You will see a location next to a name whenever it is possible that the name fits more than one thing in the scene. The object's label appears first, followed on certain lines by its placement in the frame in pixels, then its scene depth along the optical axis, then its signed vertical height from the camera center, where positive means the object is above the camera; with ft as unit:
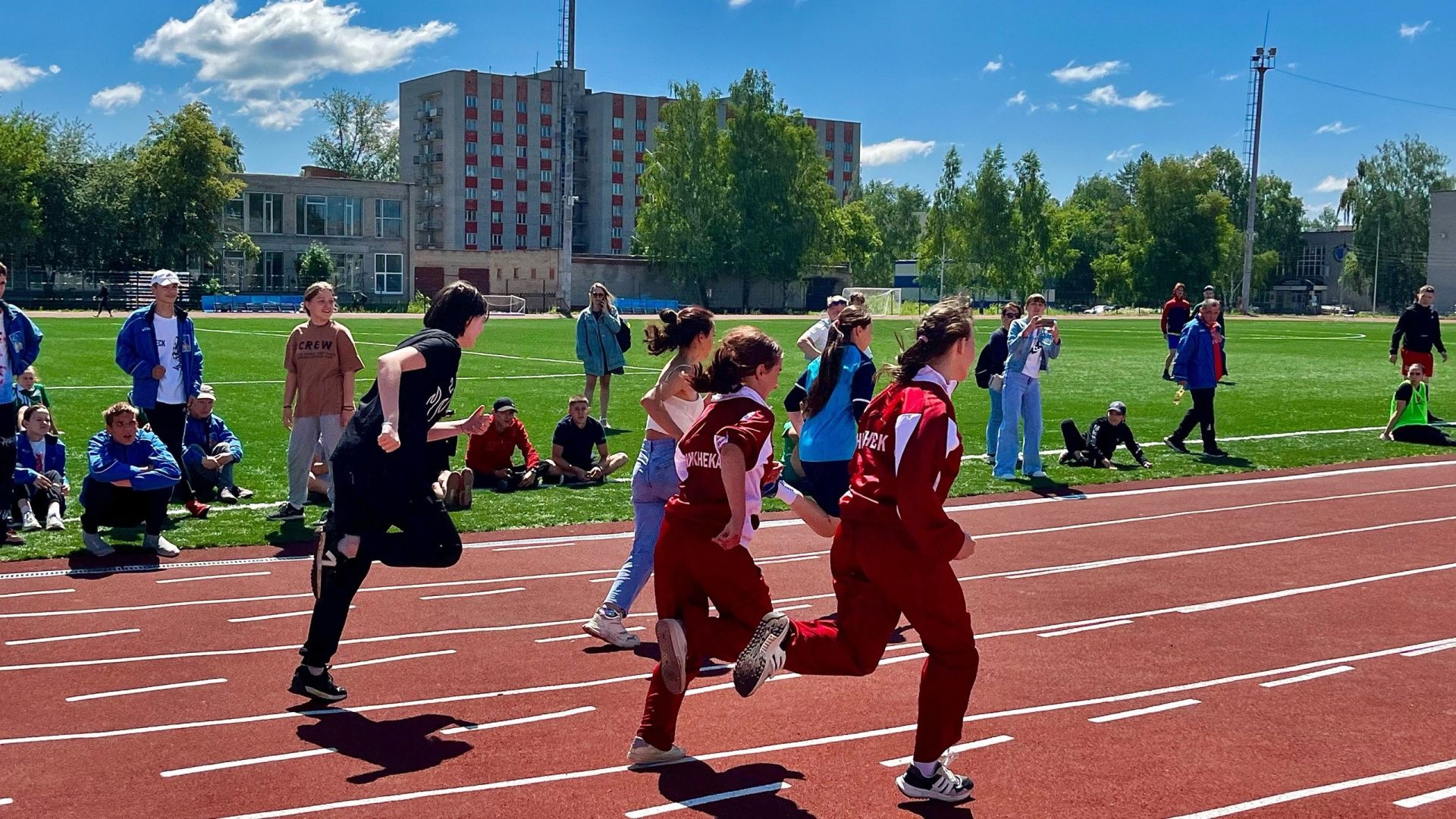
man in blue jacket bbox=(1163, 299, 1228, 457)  51.60 -2.86
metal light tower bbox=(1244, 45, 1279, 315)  289.12 +33.77
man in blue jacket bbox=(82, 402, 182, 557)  31.22 -4.96
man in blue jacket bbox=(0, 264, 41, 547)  31.12 -2.07
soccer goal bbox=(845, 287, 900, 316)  303.89 -3.21
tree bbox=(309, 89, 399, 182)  403.95 +42.33
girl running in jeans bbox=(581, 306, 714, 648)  21.06 -2.77
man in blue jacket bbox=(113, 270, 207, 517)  35.37 -2.27
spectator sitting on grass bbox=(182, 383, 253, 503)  39.27 -5.26
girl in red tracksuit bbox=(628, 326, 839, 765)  16.56 -3.17
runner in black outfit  19.79 -3.39
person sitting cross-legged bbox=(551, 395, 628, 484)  44.83 -5.72
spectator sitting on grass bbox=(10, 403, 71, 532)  34.42 -5.39
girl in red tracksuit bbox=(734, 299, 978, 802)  15.39 -3.29
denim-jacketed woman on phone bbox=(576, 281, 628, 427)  57.98 -2.48
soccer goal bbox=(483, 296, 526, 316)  274.57 -4.89
